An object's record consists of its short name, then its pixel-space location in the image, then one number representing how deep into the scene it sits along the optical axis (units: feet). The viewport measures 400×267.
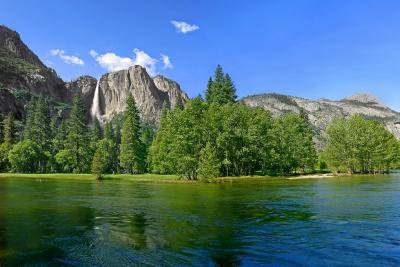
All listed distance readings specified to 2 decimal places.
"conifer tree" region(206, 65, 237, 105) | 357.00
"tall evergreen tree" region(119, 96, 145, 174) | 344.49
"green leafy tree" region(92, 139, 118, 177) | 378.32
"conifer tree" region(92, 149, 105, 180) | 276.21
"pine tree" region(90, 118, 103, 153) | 407.23
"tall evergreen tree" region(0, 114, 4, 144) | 460.55
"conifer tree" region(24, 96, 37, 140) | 423.64
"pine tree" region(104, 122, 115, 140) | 463.42
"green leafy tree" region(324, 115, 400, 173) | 337.11
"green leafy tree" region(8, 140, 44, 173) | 368.07
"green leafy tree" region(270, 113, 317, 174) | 306.53
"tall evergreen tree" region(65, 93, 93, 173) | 365.40
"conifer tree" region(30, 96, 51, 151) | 421.18
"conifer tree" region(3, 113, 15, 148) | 419.54
